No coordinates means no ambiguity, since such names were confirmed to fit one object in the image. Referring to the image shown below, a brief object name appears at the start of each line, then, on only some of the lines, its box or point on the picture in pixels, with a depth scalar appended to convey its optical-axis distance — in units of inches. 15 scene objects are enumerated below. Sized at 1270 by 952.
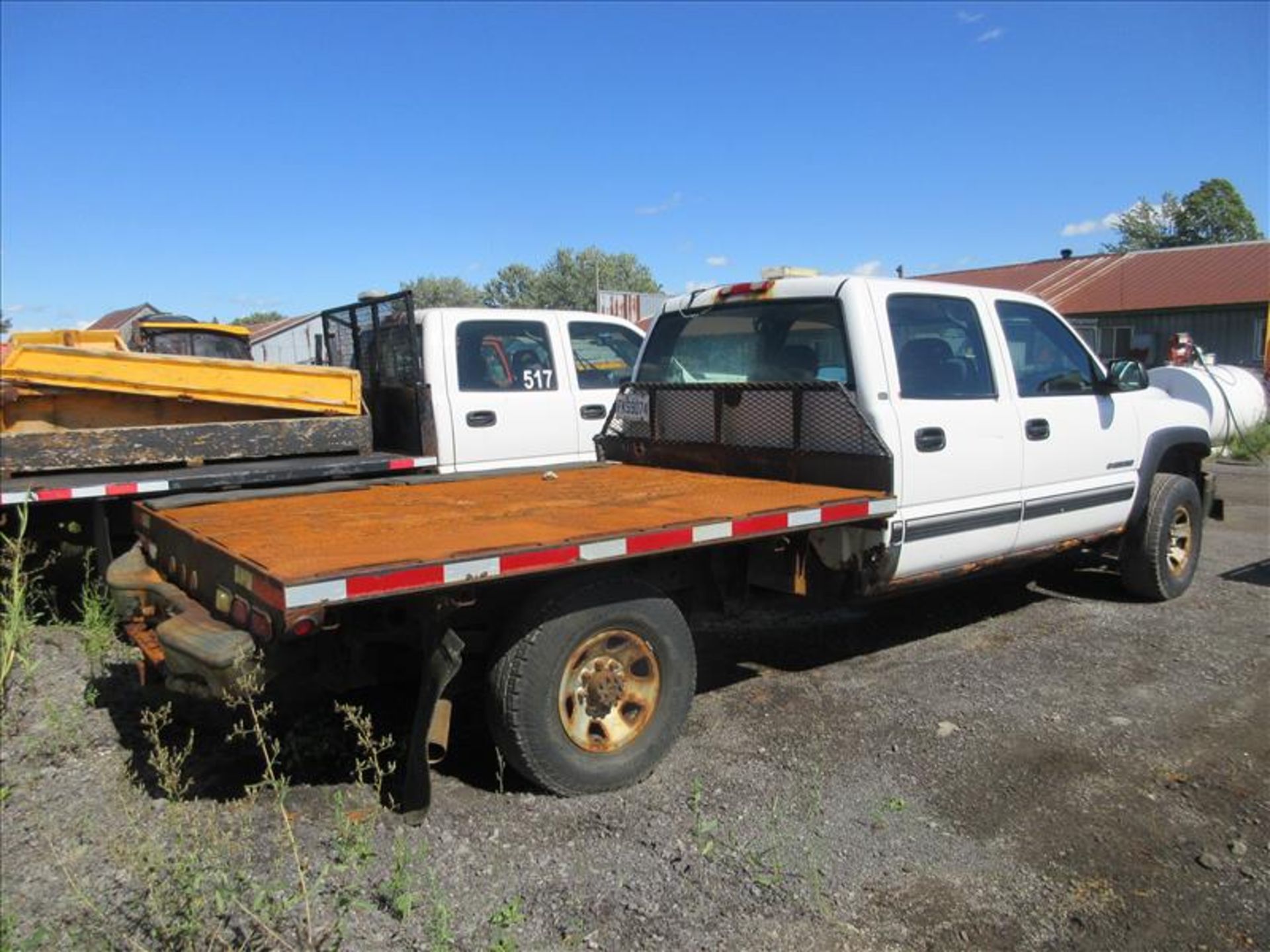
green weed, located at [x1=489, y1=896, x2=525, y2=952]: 109.6
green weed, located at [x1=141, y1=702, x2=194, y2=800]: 115.4
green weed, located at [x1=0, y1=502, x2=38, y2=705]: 165.2
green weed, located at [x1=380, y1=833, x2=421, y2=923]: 113.0
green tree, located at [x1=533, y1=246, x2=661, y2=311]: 1977.1
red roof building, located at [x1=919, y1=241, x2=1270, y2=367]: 1083.9
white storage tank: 603.2
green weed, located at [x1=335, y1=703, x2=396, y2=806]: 123.5
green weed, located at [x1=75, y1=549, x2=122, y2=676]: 199.9
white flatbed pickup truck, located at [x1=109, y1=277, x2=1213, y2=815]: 128.9
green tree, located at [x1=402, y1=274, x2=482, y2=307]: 2106.3
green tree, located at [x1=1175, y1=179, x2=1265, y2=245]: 2086.6
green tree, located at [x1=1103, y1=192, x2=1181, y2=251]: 2194.9
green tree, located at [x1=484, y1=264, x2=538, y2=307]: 2062.0
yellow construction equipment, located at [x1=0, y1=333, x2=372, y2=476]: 224.8
